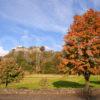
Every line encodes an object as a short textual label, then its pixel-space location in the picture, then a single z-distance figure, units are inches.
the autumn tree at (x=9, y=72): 975.9
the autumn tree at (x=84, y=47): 916.4
